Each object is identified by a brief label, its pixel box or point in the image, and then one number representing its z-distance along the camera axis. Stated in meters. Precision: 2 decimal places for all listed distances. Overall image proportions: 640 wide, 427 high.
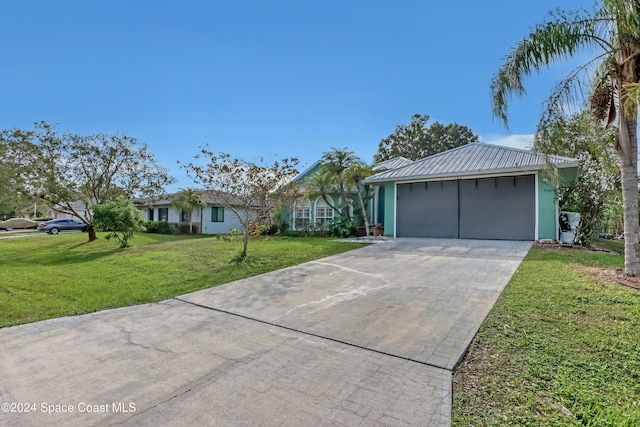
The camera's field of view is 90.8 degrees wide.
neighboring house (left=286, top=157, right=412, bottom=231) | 18.17
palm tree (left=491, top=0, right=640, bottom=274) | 6.46
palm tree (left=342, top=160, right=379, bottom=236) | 15.67
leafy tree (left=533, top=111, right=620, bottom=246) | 8.06
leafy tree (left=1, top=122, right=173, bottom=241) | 16.50
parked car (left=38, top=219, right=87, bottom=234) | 28.73
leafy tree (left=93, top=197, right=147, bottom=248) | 14.14
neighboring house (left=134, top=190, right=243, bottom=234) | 26.52
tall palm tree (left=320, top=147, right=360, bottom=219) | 17.00
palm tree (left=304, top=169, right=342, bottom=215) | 17.25
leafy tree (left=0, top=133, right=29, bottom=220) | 11.84
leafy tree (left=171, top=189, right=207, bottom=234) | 24.65
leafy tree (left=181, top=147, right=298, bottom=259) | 9.95
